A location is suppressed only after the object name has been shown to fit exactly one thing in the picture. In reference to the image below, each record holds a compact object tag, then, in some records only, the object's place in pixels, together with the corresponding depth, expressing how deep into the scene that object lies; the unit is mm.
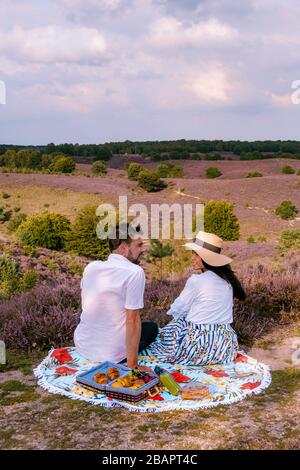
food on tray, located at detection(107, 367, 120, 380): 4395
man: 4465
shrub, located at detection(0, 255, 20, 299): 12466
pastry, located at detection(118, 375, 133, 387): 4241
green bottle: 4379
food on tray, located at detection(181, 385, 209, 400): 4293
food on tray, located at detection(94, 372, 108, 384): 4334
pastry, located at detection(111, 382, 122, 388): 4238
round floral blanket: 4191
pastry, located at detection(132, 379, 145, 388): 4246
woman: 5070
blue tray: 4184
